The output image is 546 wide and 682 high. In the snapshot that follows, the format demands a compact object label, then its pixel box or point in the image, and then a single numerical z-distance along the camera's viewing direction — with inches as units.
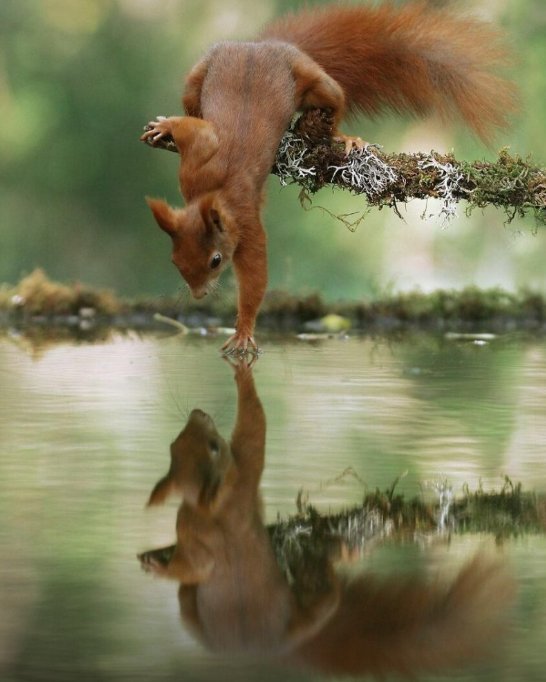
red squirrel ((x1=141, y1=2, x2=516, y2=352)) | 313.9
